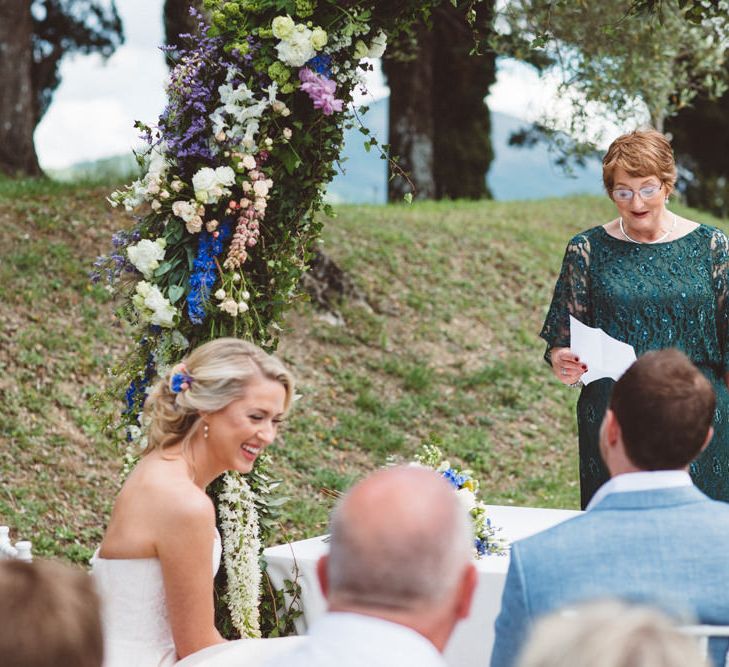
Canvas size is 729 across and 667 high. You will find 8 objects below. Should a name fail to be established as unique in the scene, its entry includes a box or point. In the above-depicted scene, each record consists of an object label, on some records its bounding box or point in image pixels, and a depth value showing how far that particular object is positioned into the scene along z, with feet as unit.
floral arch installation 13.73
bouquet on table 12.79
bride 10.52
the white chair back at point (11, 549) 10.64
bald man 6.07
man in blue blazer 7.45
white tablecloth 12.14
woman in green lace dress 13.80
